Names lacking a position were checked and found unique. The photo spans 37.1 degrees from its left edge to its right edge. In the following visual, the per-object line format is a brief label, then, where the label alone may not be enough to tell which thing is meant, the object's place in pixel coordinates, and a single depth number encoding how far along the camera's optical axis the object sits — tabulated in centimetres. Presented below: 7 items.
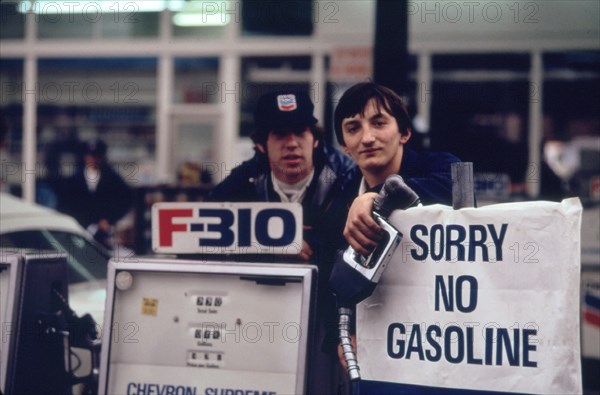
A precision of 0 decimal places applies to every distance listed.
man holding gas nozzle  368
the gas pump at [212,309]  365
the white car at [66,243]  543
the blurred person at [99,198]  1072
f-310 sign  383
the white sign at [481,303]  318
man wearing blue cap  422
